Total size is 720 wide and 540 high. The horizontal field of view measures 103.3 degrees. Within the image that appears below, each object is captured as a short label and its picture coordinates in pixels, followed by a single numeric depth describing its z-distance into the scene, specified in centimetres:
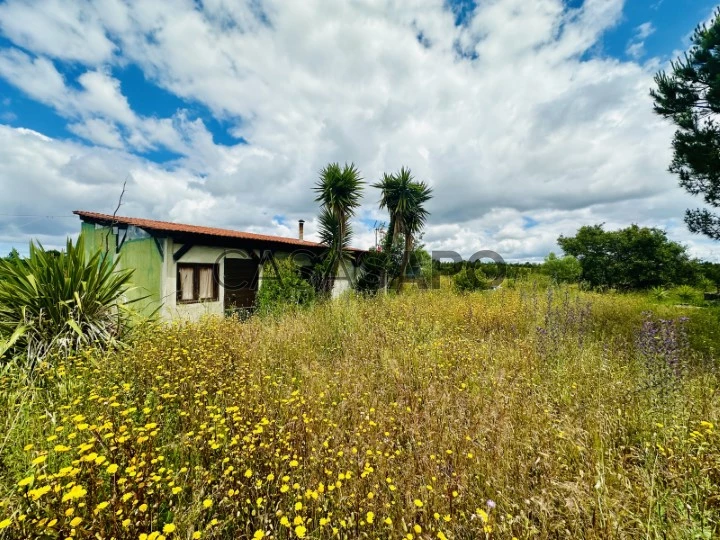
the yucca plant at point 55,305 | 381
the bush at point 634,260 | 1546
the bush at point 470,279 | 1344
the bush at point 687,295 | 1033
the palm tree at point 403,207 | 1374
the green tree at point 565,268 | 1630
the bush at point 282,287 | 996
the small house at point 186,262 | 797
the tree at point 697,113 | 475
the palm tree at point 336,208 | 1198
